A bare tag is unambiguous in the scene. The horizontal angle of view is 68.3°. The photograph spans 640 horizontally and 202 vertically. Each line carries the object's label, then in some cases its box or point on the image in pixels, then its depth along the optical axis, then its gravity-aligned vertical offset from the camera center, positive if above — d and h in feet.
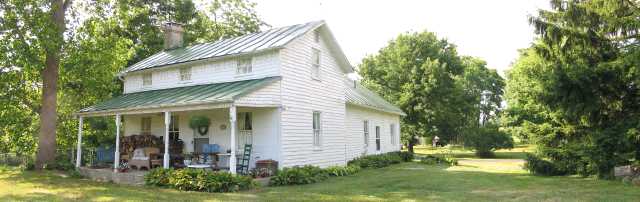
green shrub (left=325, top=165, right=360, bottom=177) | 55.72 -3.94
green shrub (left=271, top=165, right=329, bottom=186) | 46.60 -3.81
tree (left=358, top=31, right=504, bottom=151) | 118.32 +14.15
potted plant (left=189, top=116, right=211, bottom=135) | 53.29 +2.01
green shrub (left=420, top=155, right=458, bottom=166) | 74.85 -3.94
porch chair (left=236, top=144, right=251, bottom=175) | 50.34 -2.46
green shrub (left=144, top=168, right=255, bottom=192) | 40.70 -3.62
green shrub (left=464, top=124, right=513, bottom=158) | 104.63 -0.90
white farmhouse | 50.60 +4.64
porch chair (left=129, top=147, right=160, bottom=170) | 52.31 -1.95
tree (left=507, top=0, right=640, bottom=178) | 41.75 +4.88
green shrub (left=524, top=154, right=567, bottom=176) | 51.31 -3.48
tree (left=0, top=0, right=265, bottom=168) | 59.06 +10.16
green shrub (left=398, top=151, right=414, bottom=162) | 86.61 -3.50
